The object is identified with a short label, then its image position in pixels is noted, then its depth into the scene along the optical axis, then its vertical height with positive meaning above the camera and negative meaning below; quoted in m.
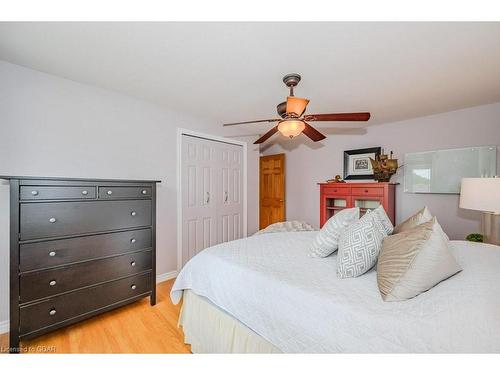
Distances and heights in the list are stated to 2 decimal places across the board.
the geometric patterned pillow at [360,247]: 1.24 -0.34
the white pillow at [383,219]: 1.48 -0.21
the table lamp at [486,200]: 1.71 -0.10
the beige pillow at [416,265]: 0.97 -0.35
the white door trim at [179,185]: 3.10 +0.03
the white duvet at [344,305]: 0.79 -0.50
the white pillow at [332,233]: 1.55 -0.32
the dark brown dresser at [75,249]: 1.61 -0.51
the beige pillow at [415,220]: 1.50 -0.22
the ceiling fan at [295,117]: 1.84 +0.59
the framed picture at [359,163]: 3.57 +0.39
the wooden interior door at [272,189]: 4.59 -0.04
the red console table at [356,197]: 3.18 -0.14
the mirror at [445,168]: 2.75 +0.26
